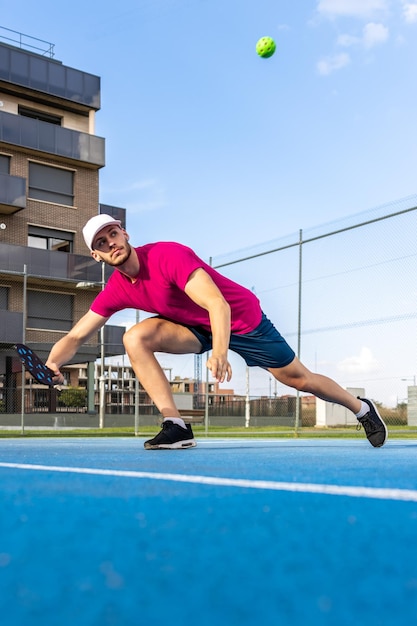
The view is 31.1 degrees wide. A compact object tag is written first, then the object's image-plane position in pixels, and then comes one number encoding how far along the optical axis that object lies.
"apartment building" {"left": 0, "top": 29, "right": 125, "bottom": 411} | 24.62
